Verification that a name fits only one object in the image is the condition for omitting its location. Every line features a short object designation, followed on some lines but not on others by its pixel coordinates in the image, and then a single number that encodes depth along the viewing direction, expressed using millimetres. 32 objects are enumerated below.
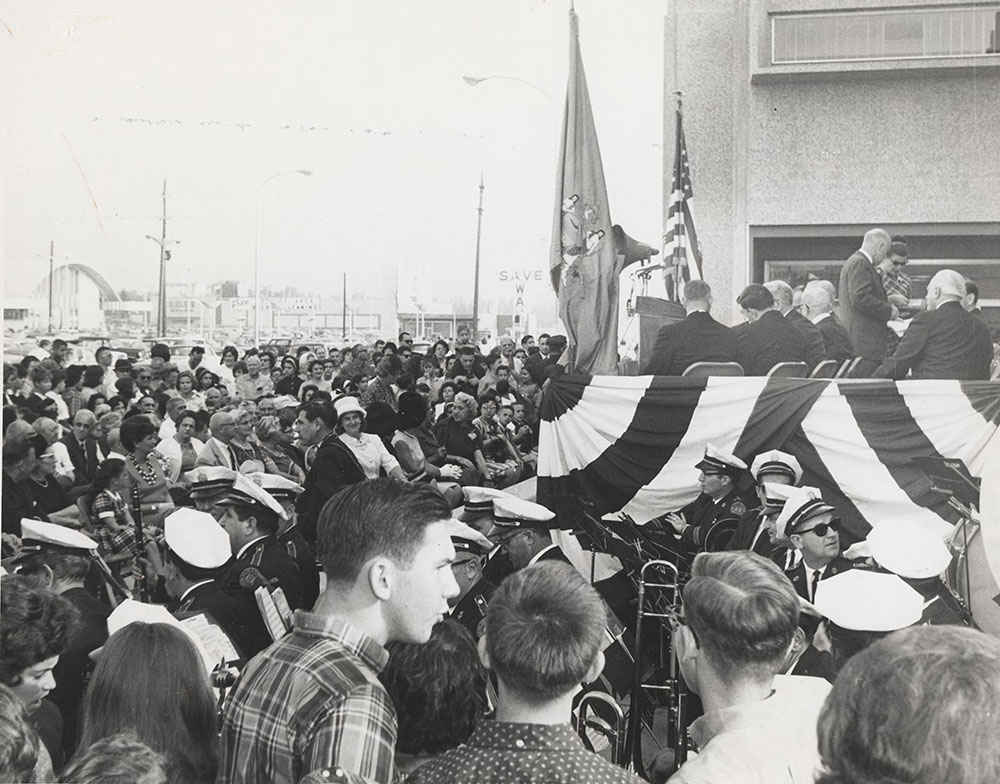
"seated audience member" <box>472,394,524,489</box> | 6230
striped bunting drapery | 4305
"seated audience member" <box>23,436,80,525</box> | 4785
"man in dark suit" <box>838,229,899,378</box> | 4527
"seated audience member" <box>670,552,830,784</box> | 1920
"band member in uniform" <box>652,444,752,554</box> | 4457
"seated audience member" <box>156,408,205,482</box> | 5603
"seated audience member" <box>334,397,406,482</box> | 5535
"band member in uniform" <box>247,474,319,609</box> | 4449
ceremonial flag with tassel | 4828
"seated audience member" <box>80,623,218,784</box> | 2254
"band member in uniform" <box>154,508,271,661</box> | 3432
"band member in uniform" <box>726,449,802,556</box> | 4312
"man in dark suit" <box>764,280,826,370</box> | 4602
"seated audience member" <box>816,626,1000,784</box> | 1255
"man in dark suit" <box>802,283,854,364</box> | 4590
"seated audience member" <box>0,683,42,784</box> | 1618
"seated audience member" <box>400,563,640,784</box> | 1763
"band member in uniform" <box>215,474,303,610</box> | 4031
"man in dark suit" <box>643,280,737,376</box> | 4633
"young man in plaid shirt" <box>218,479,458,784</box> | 1671
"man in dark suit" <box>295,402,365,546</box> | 5027
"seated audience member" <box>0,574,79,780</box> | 2523
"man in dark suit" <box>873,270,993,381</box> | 4355
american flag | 4676
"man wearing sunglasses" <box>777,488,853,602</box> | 4215
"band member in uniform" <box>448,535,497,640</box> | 4113
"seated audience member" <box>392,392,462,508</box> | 5898
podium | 4738
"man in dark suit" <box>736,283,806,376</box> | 4605
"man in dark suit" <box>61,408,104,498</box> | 5711
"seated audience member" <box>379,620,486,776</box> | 2264
